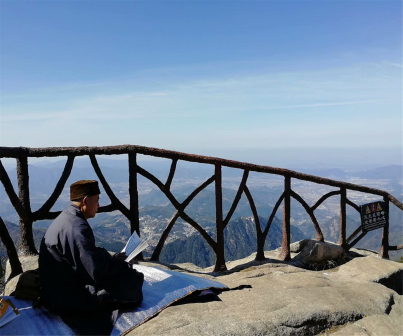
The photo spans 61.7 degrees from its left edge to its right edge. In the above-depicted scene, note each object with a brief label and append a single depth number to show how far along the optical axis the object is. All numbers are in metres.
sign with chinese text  7.43
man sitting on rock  2.77
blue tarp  2.75
